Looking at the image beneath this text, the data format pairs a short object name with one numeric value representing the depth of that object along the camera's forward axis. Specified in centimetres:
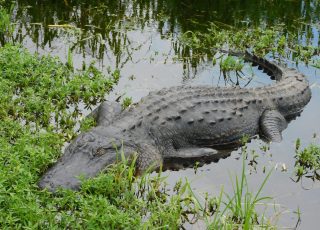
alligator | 1059
